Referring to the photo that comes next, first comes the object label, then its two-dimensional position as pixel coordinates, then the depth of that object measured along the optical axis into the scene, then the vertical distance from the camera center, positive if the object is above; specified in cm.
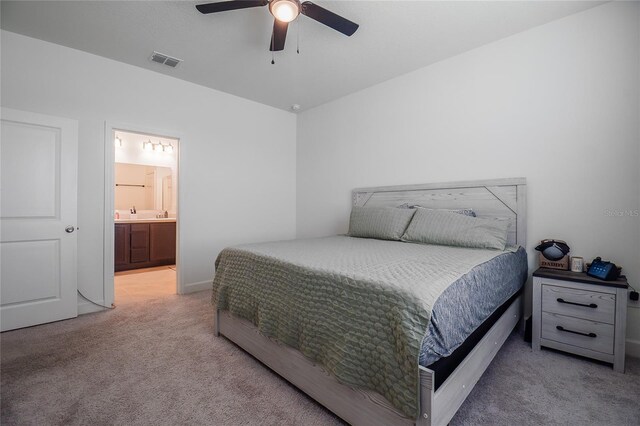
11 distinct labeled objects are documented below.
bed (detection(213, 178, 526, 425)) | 109 -55
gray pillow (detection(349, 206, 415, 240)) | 281 -13
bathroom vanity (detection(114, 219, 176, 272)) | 452 -60
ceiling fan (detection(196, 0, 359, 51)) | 184 +130
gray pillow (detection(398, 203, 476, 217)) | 268 +0
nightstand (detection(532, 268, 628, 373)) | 182 -69
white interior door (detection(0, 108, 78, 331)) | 244 -12
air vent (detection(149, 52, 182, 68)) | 287 +151
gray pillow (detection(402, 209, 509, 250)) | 225 -17
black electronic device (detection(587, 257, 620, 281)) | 189 -39
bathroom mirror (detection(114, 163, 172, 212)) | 511 +36
